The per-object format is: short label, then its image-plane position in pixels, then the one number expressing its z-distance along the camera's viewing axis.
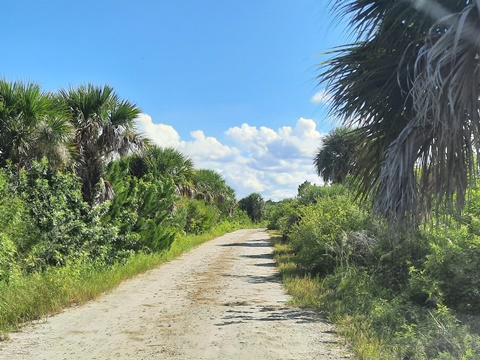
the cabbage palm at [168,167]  19.94
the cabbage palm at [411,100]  3.98
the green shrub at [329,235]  10.94
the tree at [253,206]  86.69
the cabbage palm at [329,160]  28.50
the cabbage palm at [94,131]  12.27
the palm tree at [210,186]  42.03
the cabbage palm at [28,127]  9.46
